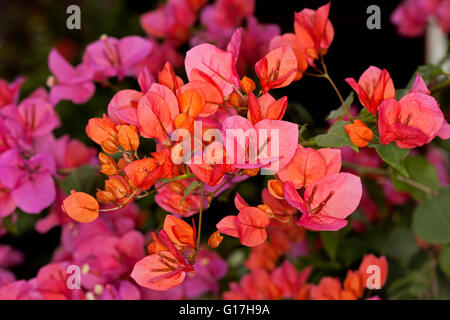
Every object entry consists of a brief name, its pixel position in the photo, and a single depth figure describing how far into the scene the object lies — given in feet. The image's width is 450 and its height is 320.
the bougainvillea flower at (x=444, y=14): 2.52
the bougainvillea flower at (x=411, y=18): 2.60
